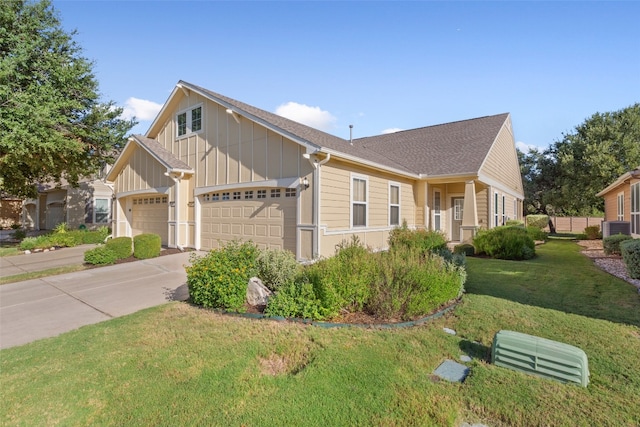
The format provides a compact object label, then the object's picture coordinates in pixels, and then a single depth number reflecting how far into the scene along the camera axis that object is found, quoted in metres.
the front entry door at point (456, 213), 14.56
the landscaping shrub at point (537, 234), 15.50
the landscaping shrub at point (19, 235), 16.95
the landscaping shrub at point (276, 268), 5.52
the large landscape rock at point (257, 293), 5.20
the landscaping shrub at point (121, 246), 9.98
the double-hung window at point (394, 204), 11.71
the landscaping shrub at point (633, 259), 7.02
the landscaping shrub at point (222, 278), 5.07
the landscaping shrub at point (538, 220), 22.66
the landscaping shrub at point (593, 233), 18.14
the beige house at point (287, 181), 8.99
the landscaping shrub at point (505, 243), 10.34
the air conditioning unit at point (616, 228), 12.55
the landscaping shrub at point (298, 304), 4.65
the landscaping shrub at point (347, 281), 4.65
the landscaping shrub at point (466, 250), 11.34
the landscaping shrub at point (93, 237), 15.04
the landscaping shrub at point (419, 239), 8.52
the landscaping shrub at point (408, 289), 4.63
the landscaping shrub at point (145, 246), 10.27
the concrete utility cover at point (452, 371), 3.13
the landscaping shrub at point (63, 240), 13.66
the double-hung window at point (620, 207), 14.30
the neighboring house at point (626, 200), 11.22
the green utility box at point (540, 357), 2.96
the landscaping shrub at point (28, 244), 13.00
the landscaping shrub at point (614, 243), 10.88
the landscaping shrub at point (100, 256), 9.61
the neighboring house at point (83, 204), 20.05
